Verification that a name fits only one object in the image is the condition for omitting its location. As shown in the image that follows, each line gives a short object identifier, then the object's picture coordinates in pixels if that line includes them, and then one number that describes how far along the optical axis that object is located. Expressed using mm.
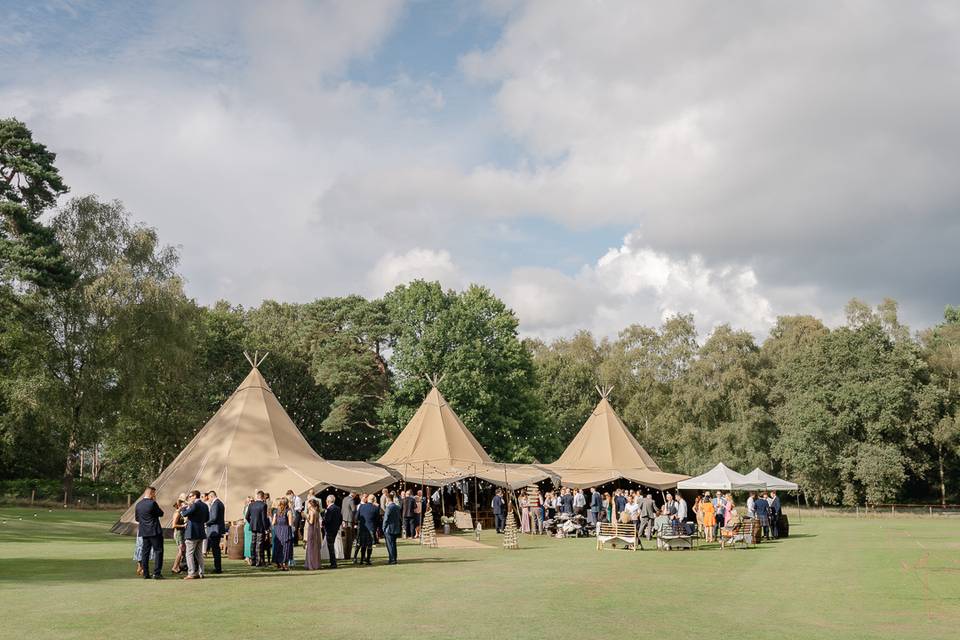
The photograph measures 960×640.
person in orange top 23453
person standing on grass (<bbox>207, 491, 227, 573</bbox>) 14648
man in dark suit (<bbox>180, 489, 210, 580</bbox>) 13664
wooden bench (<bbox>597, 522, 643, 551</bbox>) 20969
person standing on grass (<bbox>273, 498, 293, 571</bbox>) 15430
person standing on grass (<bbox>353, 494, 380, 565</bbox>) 16703
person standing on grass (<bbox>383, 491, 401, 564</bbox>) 17078
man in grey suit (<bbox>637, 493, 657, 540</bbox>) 23453
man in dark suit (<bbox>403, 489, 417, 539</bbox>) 23484
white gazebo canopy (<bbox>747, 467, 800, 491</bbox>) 27509
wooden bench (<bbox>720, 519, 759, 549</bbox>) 22266
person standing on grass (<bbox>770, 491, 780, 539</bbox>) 25558
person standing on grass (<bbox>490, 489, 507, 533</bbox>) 28781
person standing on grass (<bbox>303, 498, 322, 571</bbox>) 15695
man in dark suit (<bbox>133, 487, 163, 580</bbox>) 13344
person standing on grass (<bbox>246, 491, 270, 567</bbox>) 15867
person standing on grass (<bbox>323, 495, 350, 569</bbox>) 16422
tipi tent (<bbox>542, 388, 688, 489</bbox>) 34156
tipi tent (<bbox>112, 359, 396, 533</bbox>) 22922
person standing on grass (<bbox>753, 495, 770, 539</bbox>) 24156
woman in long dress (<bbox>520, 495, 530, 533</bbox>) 28797
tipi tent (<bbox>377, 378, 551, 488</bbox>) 31141
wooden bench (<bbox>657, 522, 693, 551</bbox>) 21062
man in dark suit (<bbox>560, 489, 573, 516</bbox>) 28031
